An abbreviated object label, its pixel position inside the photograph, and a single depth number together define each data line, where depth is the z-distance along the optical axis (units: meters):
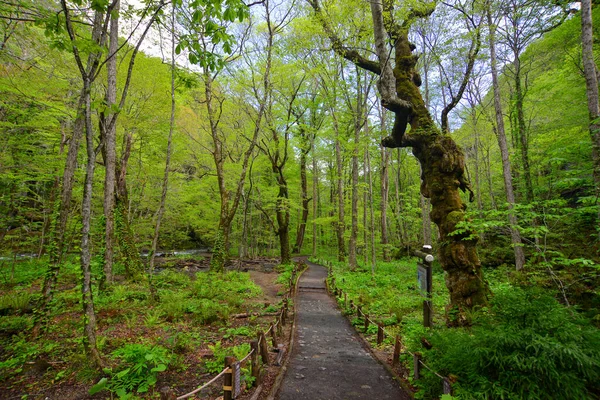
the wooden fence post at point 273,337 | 6.54
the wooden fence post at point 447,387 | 3.69
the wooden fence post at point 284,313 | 8.38
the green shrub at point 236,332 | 7.15
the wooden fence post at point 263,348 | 5.67
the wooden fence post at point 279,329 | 7.55
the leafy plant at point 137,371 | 4.41
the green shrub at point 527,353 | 2.89
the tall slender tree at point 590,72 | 5.97
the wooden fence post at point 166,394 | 2.99
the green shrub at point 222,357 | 4.96
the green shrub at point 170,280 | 11.58
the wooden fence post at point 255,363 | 4.84
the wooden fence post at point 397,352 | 5.80
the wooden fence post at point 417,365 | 4.87
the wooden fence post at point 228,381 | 3.94
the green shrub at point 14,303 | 7.66
